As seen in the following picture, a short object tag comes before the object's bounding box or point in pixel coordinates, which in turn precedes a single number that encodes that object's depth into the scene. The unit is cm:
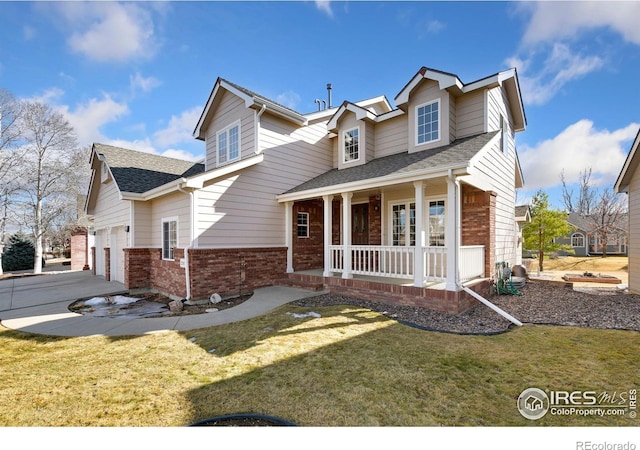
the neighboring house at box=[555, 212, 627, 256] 3193
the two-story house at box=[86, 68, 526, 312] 796
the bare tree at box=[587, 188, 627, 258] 2741
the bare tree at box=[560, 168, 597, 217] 3341
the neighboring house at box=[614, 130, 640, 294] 938
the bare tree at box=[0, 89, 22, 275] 1734
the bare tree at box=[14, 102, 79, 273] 1811
